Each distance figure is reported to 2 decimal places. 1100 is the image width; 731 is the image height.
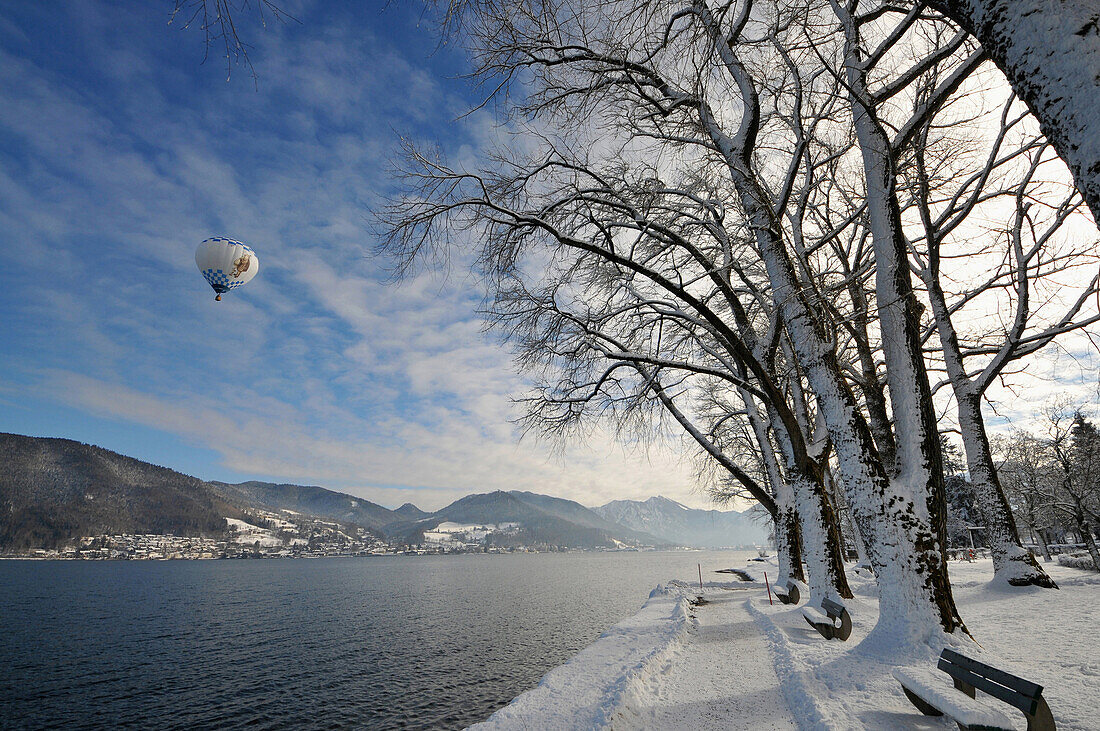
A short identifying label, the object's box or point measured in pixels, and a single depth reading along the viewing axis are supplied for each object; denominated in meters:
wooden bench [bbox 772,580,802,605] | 16.08
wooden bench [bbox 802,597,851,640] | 9.77
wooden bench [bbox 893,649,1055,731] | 4.29
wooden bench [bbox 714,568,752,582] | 38.47
